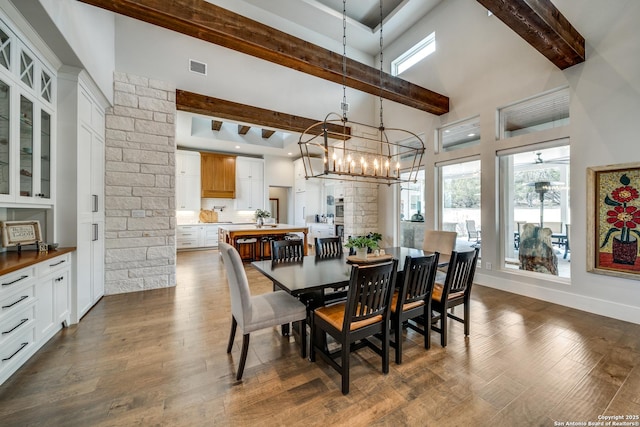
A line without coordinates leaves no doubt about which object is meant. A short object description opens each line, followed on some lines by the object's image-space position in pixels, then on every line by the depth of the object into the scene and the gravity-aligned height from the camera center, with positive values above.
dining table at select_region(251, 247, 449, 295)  1.97 -0.53
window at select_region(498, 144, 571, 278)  3.57 +0.09
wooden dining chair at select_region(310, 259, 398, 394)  1.76 -0.78
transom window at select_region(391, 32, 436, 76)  5.07 +3.36
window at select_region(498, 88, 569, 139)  3.46 +1.45
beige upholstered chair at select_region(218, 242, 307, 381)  1.91 -0.77
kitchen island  5.84 -0.51
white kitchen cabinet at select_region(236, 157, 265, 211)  8.94 +1.05
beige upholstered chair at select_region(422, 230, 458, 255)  3.62 -0.40
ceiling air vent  4.27 +2.45
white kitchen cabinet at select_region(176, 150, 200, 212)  8.05 +1.05
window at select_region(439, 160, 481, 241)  4.48 +0.32
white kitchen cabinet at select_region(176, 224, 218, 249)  7.88 -0.70
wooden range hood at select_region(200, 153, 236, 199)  8.40 +1.26
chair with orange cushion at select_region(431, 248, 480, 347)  2.39 -0.73
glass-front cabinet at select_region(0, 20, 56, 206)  2.09 +0.82
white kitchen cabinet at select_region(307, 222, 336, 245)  7.94 -0.52
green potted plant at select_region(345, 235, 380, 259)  2.69 -0.32
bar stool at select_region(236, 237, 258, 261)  6.15 -0.73
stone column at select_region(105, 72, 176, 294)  3.77 +0.42
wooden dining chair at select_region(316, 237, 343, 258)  3.25 -0.44
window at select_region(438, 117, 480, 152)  4.46 +1.44
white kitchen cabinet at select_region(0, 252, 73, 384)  1.85 -0.80
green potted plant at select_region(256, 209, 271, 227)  6.79 -0.05
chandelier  5.62 +1.70
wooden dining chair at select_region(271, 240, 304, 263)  2.94 -0.44
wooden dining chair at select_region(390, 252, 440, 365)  2.11 -0.70
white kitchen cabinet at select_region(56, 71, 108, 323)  2.80 +0.37
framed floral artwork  2.88 -0.06
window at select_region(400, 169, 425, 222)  5.40 +0.30
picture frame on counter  2.20 -0.18
